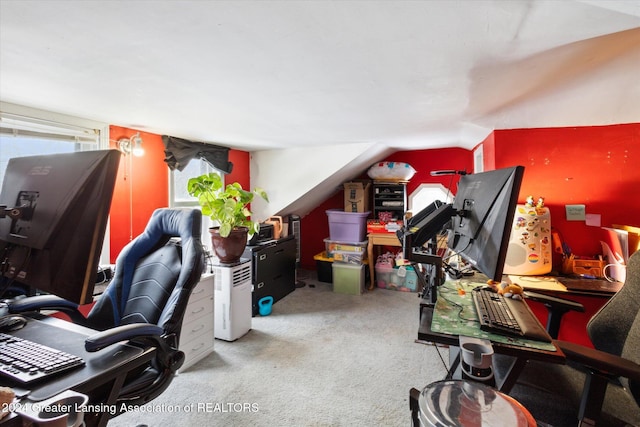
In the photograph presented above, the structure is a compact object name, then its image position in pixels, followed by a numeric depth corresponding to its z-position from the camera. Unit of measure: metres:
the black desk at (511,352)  0.95
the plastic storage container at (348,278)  3.96
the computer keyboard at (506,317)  1.05
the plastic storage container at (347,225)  4.14
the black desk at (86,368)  0.75
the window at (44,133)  2.03
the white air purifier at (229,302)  2.64
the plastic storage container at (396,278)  4.04
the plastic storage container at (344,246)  4.11
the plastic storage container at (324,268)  4.35
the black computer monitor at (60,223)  0.78
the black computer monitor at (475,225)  0.98
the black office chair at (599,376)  0.98
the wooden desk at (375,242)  4.05
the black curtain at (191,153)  3.04
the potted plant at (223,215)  2.64
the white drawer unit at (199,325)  2.24
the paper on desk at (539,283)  1.74
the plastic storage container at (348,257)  4.06
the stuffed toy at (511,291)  1.45
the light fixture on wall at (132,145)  2.66
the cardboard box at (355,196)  4.29
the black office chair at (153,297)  1.24
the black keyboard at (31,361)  0.77
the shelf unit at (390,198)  4.33
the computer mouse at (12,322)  1.07
